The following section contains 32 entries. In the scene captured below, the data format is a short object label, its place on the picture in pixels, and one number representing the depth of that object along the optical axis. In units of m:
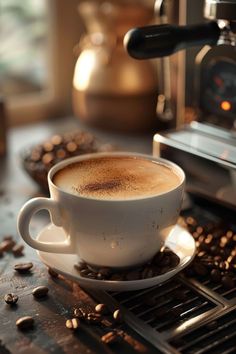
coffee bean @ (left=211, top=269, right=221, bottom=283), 0.54
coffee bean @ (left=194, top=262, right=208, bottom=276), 0.55
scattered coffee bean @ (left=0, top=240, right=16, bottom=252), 0.60
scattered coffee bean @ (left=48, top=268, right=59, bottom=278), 0.55
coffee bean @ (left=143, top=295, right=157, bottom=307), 0.50
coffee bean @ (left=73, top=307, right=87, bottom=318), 0.48
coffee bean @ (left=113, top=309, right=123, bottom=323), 0.47
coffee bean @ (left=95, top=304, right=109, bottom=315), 0.49
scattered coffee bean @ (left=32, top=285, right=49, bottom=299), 0.51
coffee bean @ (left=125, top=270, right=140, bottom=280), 0.52
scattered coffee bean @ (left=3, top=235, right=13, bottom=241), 0.63
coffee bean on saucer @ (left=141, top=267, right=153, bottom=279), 0.52
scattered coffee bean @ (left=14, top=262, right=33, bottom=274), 0.56
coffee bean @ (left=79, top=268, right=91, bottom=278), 0.53
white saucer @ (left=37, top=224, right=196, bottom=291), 0.50
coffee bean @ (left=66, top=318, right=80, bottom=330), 0.47
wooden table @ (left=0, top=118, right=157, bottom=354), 0.45
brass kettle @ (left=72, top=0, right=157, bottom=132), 0.93
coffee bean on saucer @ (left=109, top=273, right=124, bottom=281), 0.52
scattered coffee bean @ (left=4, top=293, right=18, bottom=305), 0.50
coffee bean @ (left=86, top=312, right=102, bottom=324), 0.47
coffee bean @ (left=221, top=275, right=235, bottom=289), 0.53
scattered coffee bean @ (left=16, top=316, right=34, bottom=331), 0.47
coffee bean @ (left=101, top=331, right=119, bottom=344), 0.45
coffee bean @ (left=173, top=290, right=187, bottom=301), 0.51
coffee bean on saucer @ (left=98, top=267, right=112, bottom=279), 0.52
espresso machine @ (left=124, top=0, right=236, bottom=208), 0.58
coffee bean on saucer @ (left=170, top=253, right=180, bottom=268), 0.54
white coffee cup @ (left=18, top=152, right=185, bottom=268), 0.49
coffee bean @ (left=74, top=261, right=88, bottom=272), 0.54
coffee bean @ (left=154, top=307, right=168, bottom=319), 0.48
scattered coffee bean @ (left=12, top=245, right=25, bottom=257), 0.60
